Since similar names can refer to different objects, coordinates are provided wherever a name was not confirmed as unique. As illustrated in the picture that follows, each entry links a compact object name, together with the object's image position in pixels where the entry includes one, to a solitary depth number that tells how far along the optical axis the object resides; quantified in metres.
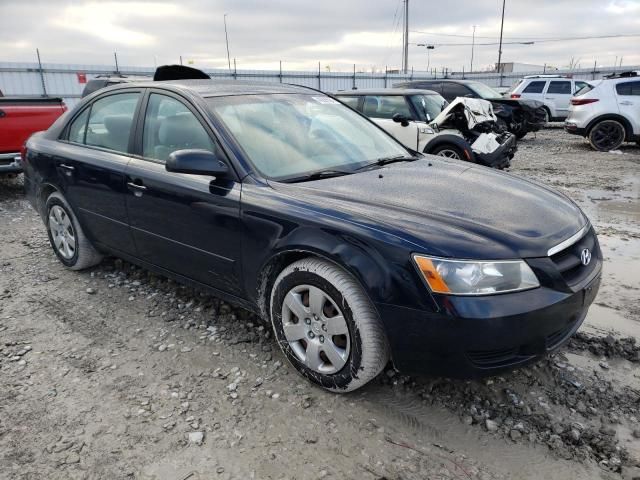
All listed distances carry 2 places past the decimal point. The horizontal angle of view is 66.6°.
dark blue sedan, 2.10
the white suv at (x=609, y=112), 10.91
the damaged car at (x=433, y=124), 7.41
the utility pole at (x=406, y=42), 33.47
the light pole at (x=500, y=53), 44.44
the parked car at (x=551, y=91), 16.31
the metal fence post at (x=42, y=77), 17.29
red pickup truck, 6.45
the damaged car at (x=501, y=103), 12.50
